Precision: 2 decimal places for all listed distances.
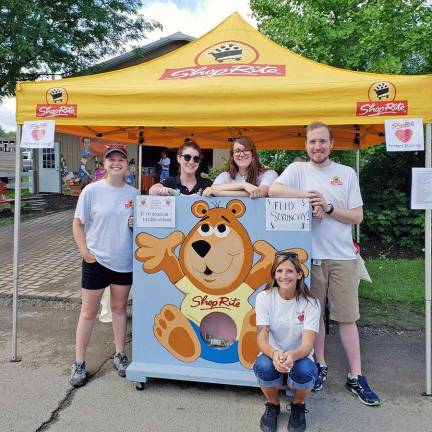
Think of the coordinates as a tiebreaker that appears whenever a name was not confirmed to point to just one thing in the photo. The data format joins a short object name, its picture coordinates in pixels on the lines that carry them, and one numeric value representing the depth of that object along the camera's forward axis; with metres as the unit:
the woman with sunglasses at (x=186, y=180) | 3.51
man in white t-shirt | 3.23
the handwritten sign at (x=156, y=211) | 3.44
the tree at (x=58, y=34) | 10.09
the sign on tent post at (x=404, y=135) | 3.21
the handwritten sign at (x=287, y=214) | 3.21
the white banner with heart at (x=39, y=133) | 3.77
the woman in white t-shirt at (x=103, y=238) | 3.47
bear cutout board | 3.31
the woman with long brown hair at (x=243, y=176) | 3.34
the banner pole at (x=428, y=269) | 3.37
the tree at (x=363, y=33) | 8.01
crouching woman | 2.85
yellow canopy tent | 3.28
